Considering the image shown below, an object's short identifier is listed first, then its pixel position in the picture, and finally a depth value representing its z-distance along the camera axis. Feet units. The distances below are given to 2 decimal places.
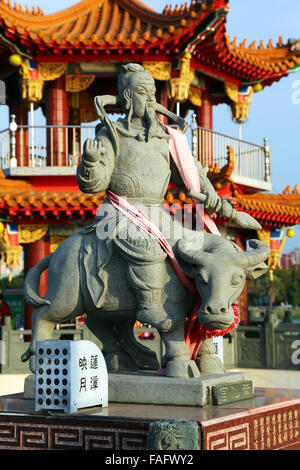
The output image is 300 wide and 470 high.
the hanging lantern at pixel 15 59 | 41.11
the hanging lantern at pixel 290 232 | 47.88
